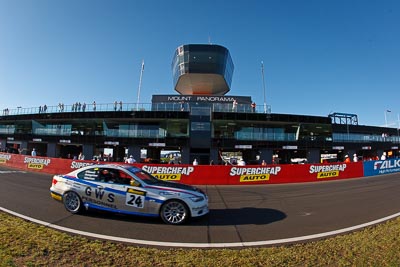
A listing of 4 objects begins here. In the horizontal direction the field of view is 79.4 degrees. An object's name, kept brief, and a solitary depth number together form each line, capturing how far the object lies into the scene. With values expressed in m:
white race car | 5.90
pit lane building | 34.06
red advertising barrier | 15.26
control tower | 46.47
